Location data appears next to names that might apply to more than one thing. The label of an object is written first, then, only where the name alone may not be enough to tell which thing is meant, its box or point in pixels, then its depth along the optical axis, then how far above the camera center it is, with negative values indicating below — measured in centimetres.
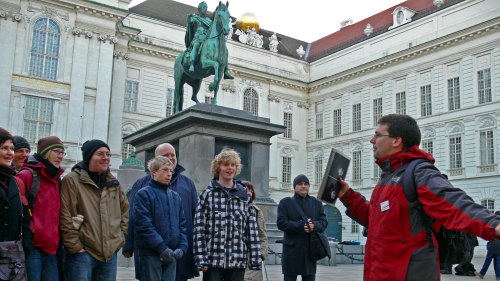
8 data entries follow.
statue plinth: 1101 +146
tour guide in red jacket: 288 -1
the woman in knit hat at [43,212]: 443 -12
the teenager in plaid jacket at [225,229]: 466 -22
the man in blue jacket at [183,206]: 525 -3
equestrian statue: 1302 +384
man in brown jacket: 461 -16
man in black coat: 631 -26
